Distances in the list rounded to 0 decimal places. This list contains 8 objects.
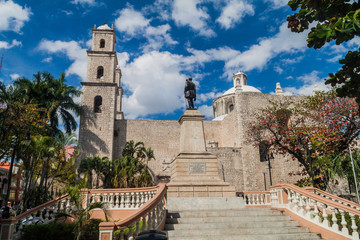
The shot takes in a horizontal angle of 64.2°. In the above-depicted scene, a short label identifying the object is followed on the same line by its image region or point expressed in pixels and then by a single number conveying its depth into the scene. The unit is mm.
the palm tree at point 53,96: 22953
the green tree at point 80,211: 7791
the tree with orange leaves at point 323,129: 15203
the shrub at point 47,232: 8133
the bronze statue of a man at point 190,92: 13586
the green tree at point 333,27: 4652
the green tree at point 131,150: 27047
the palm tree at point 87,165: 24094
